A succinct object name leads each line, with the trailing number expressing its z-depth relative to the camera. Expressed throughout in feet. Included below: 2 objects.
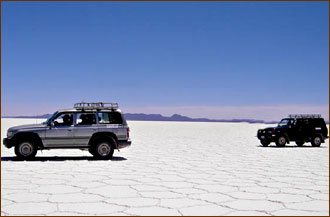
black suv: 70.23
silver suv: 44.75
